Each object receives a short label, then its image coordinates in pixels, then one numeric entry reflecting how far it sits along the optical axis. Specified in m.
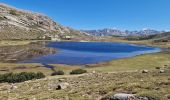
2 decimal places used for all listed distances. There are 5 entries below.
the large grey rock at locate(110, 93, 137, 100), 7.12
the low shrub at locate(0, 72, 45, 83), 18.04
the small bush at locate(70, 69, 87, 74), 20.89
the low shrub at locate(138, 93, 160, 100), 7.12
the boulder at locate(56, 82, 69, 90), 10.66
